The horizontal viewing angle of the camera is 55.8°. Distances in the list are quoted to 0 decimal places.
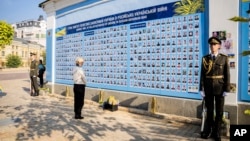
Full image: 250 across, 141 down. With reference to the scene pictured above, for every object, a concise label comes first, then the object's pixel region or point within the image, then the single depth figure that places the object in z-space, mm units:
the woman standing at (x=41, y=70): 13030
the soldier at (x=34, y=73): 11164
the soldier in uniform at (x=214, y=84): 4684
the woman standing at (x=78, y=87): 6668
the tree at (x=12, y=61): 61188
